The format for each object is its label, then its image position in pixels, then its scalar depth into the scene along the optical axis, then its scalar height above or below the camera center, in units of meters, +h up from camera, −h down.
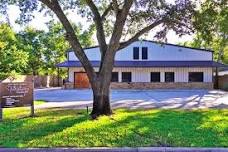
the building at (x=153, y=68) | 22.21 +1.14
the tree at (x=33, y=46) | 27.80 +4.69
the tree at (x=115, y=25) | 6.78 +1.95
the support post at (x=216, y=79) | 22.96 -0.18
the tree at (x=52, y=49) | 28.52 +4.35
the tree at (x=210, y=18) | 7.25 +2.28
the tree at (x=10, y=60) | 14.95 +1.49
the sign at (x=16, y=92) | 6.50 -0.48
